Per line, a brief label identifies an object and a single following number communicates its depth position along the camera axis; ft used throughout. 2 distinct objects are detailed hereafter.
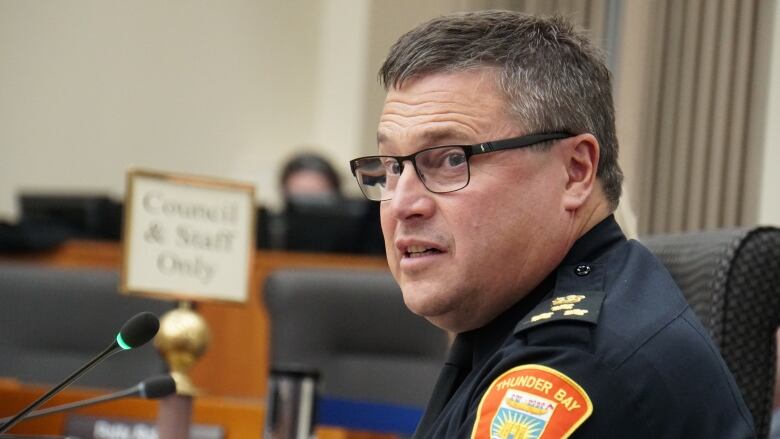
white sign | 15.16
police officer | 8.39
